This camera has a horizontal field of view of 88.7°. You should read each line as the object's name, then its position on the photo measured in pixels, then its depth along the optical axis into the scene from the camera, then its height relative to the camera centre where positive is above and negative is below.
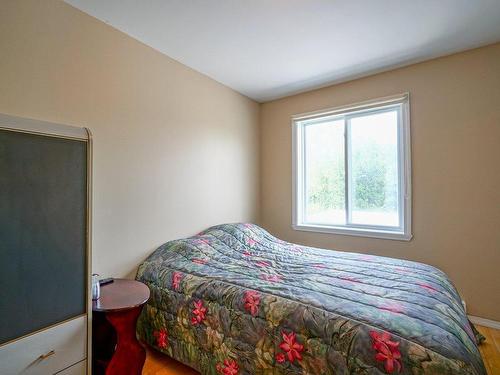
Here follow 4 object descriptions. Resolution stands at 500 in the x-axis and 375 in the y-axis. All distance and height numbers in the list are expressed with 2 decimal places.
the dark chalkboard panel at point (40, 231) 1.05 -0.18
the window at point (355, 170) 2.67 +0.25
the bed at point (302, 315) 1.05 -0.61
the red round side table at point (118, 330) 1.41 -0.84
